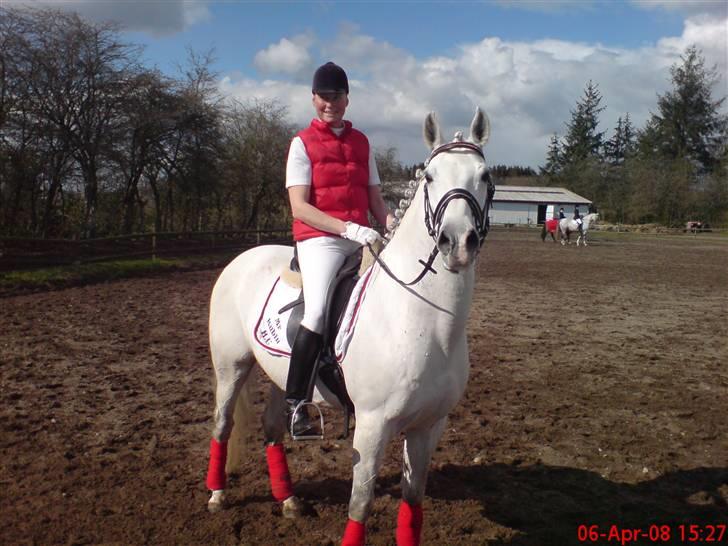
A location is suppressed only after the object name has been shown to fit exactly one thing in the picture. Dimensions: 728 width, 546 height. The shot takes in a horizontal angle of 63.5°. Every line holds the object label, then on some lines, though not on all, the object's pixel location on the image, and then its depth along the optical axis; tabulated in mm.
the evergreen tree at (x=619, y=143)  81062
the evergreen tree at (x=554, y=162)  82250
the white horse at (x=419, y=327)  2598
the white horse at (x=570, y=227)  33094
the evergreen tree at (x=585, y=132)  77750
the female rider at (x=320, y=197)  3309
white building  69562
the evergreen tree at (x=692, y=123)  63031
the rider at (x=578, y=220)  32975
